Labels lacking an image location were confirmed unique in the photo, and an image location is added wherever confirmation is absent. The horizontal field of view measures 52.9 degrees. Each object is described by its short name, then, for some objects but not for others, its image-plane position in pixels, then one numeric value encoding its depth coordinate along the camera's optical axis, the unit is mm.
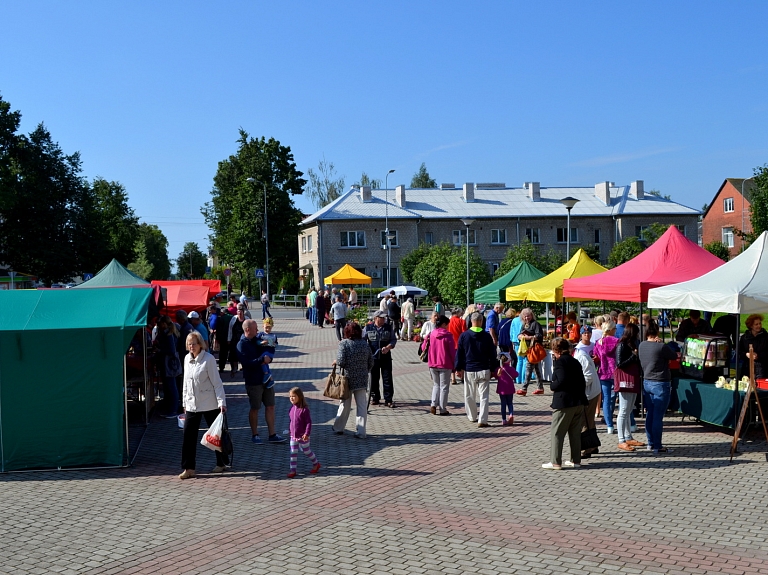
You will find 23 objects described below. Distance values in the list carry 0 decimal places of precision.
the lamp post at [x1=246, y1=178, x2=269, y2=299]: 54375
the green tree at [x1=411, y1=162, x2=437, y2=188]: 100312
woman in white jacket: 9391
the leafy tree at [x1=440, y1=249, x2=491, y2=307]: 35469
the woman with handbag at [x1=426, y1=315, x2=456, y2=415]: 13055
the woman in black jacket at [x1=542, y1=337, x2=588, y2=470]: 9523
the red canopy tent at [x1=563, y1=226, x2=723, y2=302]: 14461
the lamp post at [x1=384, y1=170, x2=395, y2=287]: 56456
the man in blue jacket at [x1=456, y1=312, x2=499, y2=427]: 11992
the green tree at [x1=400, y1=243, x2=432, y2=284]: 52688
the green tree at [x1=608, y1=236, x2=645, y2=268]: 50688
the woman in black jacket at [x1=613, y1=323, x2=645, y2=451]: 10656
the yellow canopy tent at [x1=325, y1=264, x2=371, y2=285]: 40594
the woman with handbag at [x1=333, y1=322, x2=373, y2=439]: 11484
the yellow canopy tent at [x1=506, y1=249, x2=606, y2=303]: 20156
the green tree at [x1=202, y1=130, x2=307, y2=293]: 59469
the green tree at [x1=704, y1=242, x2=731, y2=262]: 54312
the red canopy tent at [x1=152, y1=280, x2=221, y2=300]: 24123
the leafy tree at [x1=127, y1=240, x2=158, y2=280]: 78875
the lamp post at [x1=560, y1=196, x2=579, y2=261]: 24562
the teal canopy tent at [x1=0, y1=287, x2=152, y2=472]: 9664
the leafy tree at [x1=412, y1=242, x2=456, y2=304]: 42188
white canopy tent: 10875
